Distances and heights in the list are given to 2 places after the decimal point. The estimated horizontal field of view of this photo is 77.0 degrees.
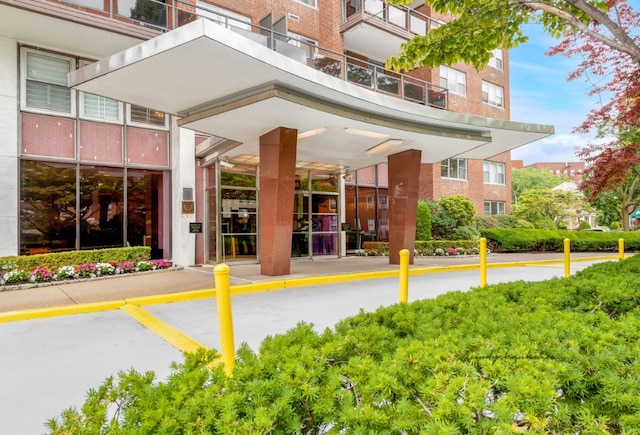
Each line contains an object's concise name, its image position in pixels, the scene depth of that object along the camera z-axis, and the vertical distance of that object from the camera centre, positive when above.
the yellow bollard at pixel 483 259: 9.34 -0.85
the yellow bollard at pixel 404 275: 6.86 -0.89
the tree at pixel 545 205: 31.80 +1.39
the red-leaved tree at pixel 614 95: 10.06 +3.73
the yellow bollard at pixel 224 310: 4.04 -0.86
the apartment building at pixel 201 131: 9.27 +2.92
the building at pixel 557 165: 133.75 +19.13
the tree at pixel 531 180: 75.44 +8.08
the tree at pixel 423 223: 21.42 +0.02
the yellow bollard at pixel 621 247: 14.55 -0.93
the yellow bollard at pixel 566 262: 10.95 -1.10
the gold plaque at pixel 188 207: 15.49 +0.73
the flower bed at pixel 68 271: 10.48 -1.27
